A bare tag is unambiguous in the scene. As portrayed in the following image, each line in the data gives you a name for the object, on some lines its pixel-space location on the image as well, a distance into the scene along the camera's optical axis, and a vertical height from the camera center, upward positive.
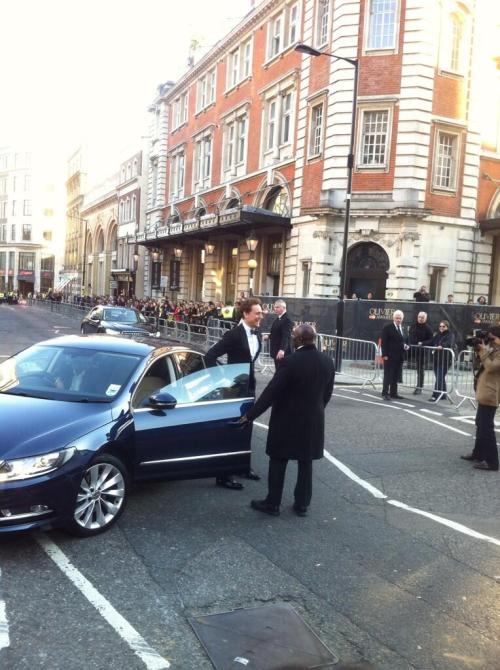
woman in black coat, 13.24 -1.29
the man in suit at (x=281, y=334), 10.55 -0.77
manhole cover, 3.36 -1.99
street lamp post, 16.83 +1.79
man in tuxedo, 6.50 -0.66
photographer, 7.66 -1.18
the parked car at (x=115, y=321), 19.69 -1.43
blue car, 4.46 -1.19
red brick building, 23.20 +5.46
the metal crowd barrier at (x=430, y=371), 13.32 -1.65
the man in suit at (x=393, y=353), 12.91 -1.21
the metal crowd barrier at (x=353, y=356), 15.65 -1.66
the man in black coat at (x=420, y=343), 13.91 -1.08
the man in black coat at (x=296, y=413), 5.57 -1.11
